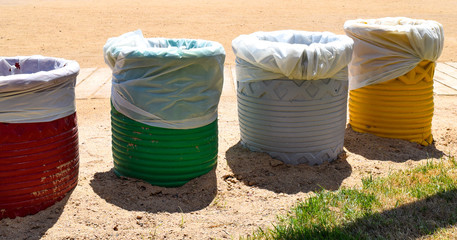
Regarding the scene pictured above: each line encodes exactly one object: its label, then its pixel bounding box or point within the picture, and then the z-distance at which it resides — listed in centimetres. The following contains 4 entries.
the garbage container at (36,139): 305
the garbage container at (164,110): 344
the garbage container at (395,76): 438
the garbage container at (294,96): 384
